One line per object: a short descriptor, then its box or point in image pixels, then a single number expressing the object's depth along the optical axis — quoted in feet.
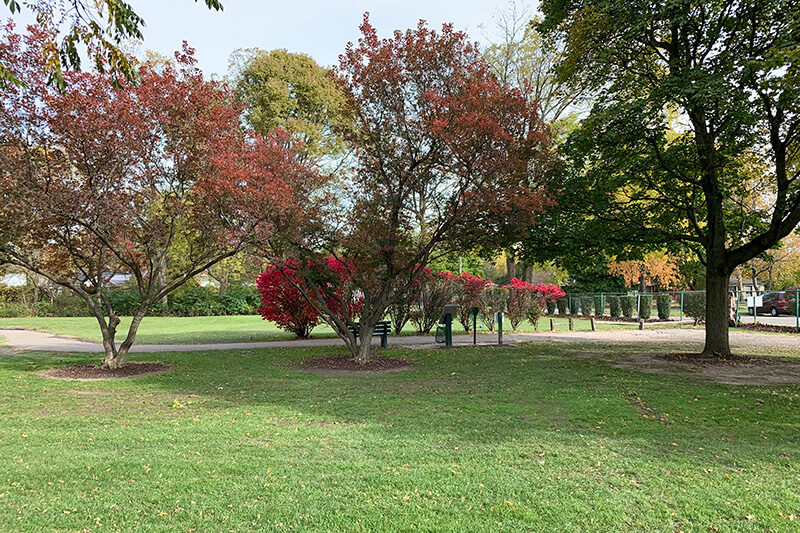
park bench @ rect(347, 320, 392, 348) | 42.69
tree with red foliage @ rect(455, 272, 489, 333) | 56.49
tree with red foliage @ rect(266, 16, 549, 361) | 30.32
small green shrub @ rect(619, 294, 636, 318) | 92.02
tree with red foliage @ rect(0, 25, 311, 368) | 26.40
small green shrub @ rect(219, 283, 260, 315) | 99.45
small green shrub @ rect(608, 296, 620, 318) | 92.99
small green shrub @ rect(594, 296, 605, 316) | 103.04
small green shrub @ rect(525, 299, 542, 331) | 62.34
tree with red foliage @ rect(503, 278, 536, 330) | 61.67
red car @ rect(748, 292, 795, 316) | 89.51
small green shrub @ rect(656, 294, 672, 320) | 83.15
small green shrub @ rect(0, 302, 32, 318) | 89.40
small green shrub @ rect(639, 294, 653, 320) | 87.40
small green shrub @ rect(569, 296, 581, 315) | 104.83
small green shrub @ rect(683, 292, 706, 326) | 70.85
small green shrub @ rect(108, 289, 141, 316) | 91.30
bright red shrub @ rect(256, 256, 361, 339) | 47.37
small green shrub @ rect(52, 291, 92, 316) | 92.73
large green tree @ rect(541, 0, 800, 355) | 30.45
